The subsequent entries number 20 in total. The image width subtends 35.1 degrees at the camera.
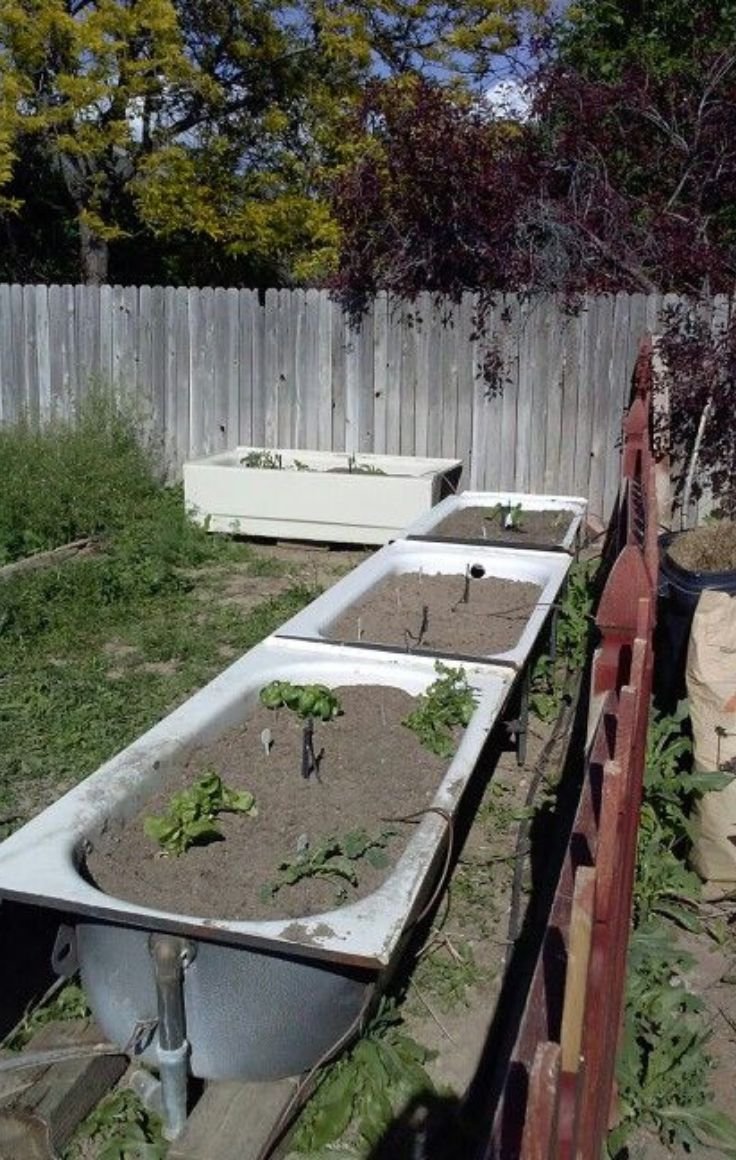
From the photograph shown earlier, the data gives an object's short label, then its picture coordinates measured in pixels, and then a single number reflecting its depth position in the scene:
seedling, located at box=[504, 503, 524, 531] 6.85
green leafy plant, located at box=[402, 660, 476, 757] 3.67
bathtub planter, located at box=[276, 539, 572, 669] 4.43
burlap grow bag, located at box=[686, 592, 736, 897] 3.73
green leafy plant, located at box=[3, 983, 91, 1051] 3.01
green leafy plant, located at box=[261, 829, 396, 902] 2.87
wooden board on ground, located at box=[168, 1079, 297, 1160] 2.40
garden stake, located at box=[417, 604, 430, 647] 4.71
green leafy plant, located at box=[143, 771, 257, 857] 2.97
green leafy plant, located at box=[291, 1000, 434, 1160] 2.69
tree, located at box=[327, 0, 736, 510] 8.91
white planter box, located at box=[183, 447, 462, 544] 8.30
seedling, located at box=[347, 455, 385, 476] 8.88
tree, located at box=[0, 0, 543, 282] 12.87
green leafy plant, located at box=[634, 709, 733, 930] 3.68
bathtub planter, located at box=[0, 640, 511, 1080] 2.39
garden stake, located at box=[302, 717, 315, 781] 3.43
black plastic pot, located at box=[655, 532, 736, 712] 4.78
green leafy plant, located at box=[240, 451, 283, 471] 9.22
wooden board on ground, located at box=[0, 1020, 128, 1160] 2.56
